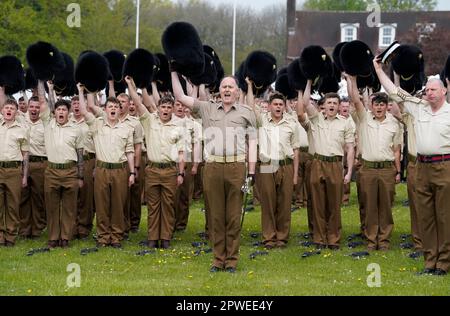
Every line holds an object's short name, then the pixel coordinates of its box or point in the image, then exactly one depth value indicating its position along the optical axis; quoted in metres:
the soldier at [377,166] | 12.05
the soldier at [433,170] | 9.88
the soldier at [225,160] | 10.22
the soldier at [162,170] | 12.37
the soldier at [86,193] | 13.05
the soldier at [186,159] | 13.58
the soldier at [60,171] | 12.27
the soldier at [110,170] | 12.30
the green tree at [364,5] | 66.88
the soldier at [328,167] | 12.30
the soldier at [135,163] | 12.98
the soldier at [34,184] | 12.96
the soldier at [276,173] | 12.39
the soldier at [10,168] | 12.38
